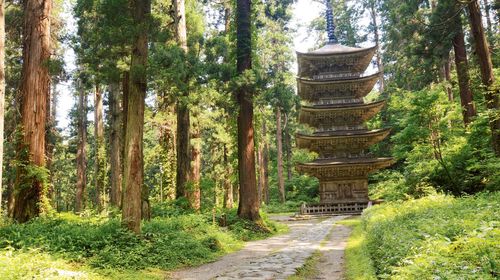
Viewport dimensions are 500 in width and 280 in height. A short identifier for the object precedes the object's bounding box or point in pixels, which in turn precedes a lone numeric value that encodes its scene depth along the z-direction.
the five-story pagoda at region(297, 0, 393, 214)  27.48
